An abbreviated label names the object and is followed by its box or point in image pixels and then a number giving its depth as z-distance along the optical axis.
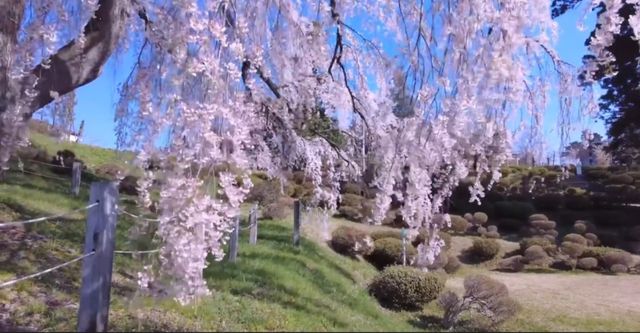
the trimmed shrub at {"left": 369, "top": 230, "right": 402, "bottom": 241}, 18.31
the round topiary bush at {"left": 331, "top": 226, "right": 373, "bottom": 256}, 16.62
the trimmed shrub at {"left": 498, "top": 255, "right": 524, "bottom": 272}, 19.33
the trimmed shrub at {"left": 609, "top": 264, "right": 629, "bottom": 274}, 18.75
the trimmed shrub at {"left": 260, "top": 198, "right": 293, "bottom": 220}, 19.14
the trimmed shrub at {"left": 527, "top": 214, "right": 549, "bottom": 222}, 24.30
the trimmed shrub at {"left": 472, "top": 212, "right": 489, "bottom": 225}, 24.03
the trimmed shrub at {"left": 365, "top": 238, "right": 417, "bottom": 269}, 16.44
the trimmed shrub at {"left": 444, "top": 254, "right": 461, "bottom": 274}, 18.27
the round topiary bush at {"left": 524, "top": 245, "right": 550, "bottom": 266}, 19.53
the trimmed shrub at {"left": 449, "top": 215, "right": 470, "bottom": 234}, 23.03
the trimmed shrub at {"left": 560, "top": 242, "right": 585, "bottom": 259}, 19.75
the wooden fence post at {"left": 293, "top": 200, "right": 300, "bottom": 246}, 13.02
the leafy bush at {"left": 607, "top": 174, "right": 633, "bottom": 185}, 29.22
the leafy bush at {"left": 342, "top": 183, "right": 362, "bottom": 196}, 22.96
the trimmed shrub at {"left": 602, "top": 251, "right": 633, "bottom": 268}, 18.91
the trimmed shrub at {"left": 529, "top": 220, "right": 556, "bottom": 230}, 23.75
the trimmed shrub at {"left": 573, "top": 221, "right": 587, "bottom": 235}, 23.39
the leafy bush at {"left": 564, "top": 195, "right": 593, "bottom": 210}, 27.97
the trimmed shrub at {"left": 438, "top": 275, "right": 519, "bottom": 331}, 9.71
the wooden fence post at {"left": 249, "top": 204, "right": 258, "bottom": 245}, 12.23
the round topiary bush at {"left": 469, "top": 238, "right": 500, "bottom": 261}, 20.36
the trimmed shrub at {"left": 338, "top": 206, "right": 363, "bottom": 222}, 22.31
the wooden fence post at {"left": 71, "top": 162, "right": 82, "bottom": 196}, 14.51
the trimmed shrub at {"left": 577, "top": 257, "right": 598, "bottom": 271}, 19.20
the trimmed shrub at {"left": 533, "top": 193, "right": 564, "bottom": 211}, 27.88
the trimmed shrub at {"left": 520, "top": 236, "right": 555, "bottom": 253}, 20.50
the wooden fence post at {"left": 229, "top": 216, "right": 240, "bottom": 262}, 9.29
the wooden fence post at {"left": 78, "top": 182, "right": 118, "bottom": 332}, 4.52
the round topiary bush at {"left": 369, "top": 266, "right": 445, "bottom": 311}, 11.42
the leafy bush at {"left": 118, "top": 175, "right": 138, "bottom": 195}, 16.68
